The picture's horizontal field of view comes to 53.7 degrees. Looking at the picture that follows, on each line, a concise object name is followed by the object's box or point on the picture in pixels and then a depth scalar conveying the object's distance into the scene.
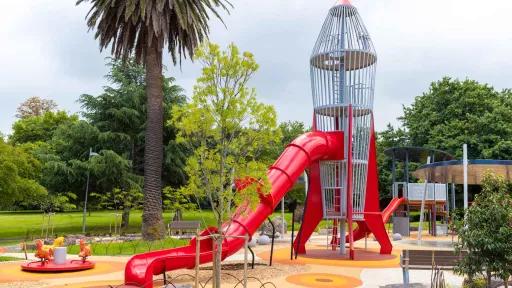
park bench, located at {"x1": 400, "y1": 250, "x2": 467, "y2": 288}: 11.31
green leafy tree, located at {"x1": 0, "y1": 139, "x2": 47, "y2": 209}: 25.30
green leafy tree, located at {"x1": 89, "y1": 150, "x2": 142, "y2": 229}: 31.00
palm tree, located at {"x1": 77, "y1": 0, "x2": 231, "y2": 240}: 22.92
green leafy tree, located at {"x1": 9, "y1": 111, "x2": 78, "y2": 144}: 65.38
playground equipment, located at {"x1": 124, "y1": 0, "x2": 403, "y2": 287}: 18.69
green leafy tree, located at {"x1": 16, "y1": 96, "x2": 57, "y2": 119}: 81.31
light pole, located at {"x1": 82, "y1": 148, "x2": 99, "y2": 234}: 30.30
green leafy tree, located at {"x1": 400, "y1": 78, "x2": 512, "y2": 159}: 44.09
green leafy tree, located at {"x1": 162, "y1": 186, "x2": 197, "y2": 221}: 26.60
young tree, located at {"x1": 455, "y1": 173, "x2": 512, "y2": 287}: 9.58
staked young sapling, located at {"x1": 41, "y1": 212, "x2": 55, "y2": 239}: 32.10
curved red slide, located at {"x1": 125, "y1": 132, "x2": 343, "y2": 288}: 11.20
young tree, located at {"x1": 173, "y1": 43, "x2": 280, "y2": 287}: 10.04
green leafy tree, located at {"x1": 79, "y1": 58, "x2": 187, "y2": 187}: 34.44
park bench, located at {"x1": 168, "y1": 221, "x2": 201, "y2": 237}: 25.55
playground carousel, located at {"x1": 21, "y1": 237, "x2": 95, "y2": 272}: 14.56
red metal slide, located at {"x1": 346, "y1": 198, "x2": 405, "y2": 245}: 21.86
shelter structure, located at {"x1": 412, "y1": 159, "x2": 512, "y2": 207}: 21.20
